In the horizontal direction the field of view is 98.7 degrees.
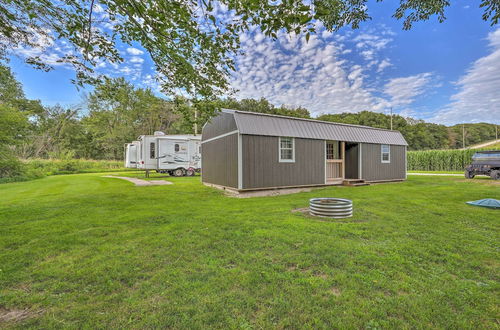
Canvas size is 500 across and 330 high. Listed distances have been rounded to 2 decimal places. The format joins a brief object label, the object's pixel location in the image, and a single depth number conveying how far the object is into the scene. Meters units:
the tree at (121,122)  29.86
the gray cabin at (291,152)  8.07
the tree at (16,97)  21.76
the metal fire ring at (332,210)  4.63
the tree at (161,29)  3.50
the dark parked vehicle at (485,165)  12.05
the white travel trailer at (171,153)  14.20
